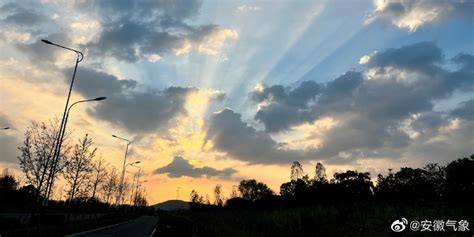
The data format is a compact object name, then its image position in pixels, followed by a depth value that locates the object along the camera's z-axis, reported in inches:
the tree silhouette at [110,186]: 2831.2
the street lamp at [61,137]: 1206.6
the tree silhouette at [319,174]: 5103.3
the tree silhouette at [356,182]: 4158.5
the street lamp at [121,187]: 3005.9
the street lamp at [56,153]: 1221.1
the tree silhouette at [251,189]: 7190.0
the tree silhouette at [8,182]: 4215.6
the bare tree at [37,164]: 1215.1
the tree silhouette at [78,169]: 1654.8
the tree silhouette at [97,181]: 2201.8
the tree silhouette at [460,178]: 3299.7
